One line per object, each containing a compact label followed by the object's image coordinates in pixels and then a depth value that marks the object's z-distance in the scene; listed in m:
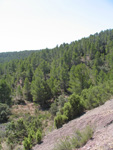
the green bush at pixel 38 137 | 8.90
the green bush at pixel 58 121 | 11.05
